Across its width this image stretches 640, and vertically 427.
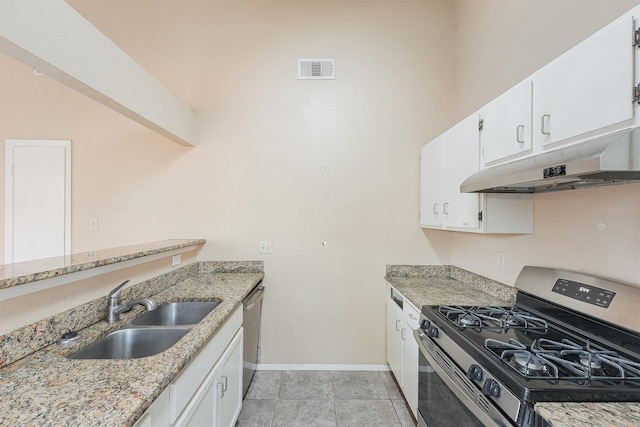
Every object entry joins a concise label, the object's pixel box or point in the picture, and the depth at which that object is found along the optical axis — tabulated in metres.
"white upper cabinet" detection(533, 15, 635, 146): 0.92
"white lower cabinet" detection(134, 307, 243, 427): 1.01
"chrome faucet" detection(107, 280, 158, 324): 1.46
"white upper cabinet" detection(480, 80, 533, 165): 1.35
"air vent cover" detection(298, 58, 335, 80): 2.71
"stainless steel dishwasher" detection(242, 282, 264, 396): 2.10
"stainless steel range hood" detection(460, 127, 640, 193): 0.85
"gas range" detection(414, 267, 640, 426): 0.89
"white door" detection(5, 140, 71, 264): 2.68
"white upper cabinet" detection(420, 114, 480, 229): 1.84
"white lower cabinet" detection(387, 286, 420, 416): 1.88
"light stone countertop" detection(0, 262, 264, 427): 0.75
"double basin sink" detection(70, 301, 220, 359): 1.28
